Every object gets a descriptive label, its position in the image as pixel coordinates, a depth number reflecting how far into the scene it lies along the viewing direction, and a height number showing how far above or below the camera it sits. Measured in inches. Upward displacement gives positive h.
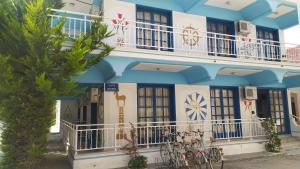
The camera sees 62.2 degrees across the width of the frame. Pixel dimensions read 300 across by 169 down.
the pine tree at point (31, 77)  210.2 +28.8
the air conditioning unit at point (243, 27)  457.4 +149.1
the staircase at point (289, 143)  417.4 -61.8
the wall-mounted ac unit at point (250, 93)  448.1 +27.9
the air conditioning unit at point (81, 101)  552.1 +19.7
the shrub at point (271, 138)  387.5 -46.5
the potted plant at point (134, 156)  292.7 -56.4
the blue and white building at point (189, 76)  345.1 +53.0
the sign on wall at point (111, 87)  358.0 +32.4
